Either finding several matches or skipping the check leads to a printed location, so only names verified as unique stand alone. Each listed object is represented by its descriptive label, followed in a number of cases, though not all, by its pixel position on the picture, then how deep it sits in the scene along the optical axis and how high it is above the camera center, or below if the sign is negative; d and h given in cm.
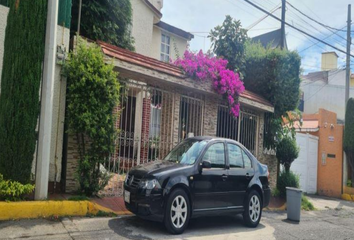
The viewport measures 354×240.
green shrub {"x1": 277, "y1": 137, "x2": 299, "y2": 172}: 1259 -22
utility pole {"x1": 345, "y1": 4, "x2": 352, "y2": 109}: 1990 +548
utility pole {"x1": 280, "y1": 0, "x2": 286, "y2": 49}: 1581 +622
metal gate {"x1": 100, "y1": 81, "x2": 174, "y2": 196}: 823 +20
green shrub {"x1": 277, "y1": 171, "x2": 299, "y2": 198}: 1220 -135
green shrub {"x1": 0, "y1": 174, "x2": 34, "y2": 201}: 596 -105
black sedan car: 593 -86
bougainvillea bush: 977 +212
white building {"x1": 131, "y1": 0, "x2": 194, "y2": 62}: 1531 +570
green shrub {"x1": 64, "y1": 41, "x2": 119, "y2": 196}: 704 +63
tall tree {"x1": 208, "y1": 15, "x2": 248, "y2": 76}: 1247 +386
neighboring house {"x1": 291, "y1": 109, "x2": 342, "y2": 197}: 1661 -52
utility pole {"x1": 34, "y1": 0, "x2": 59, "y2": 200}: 643 +57
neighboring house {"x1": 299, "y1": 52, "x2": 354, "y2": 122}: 2888 +536
